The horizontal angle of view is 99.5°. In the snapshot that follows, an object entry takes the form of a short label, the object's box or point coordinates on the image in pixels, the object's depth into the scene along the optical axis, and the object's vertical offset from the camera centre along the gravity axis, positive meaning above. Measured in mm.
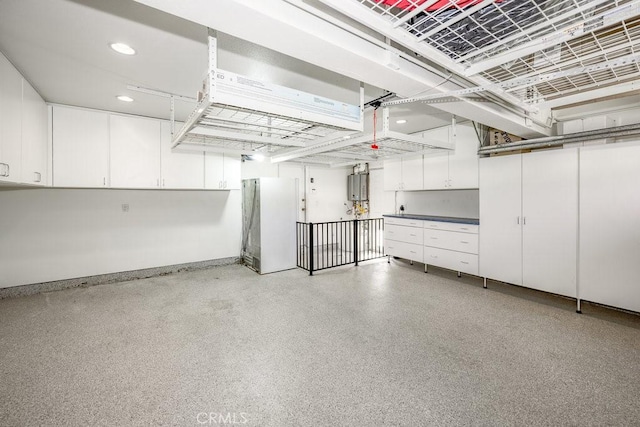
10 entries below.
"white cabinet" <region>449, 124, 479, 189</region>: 4227 +843
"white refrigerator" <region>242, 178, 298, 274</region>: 4777 -195
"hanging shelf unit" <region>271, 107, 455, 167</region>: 3179 +943
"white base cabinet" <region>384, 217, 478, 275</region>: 4172 -519
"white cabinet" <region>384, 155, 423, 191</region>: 5086 +759
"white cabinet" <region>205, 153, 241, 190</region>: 4707 +731
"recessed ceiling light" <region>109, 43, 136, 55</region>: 2131 +1321
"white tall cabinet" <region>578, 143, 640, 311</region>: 2830 -138
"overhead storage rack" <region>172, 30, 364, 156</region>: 1778 +838
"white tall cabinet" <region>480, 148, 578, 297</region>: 3240 -90
